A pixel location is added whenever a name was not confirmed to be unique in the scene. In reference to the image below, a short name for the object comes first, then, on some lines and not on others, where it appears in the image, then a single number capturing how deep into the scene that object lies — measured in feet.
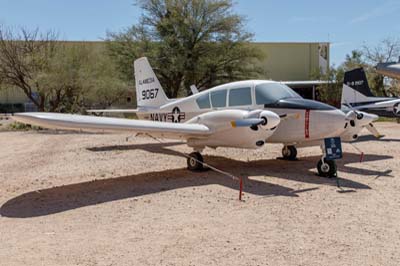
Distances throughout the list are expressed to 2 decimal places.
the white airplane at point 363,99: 54.44
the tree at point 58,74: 79.15
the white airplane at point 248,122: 27.27
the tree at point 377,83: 116.37
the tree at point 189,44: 85.40
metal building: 154.71
